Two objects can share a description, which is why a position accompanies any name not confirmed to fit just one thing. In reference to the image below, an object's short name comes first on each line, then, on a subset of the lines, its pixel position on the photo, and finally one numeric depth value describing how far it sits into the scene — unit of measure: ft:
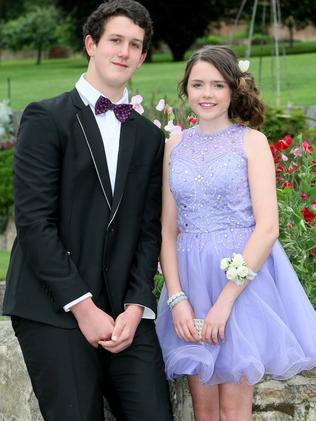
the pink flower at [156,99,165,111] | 17.28
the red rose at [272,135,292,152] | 17.08
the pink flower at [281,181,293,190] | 16.89
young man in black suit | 11.28
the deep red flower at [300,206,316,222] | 15.10
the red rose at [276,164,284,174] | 18.15
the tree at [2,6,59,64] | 161.89
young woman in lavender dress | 11.73
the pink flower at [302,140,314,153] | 16.61
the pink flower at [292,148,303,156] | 17.29
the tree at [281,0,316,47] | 118.62
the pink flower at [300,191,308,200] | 16.08
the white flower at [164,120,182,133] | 16.50
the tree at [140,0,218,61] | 113.91
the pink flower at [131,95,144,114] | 16.41
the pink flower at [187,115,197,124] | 17.26
